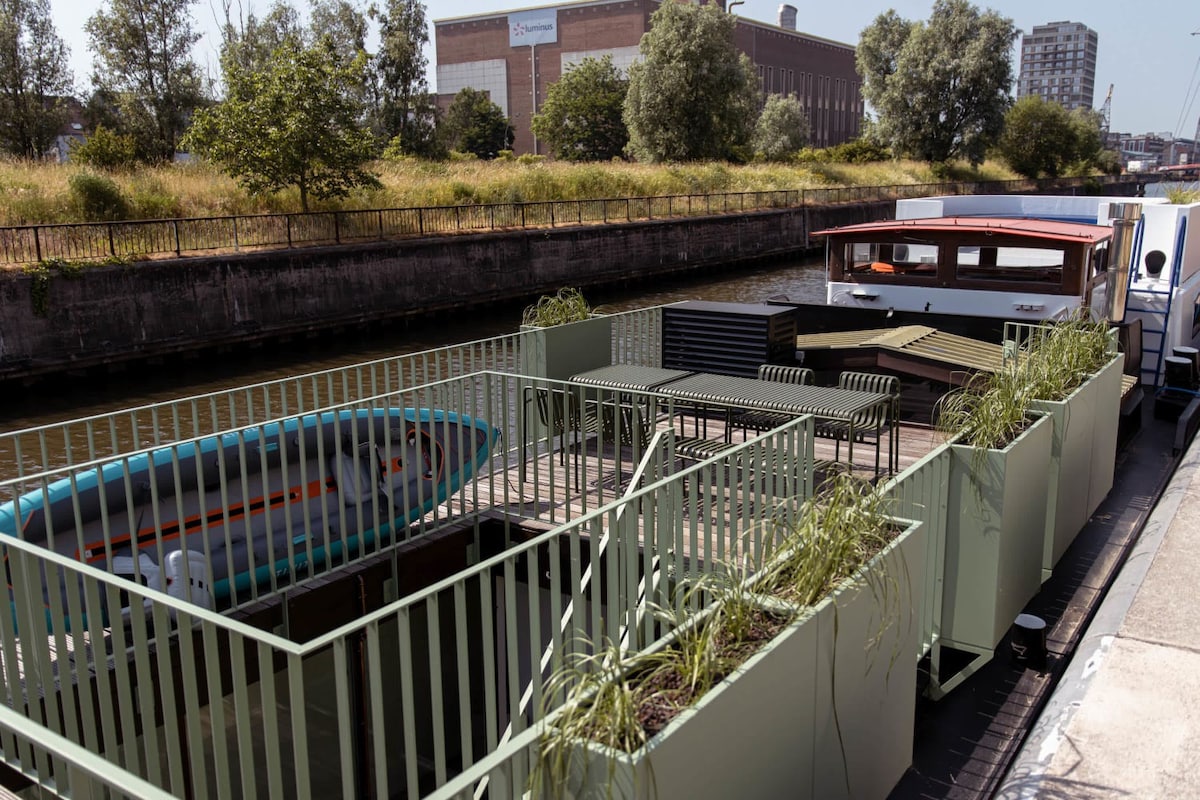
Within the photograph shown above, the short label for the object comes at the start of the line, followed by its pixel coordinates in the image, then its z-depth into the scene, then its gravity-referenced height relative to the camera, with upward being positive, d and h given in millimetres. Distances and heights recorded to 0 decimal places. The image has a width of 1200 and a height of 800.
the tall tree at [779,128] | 75250 +3387
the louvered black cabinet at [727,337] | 10562 -1619
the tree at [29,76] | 35938 +3694
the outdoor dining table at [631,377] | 8586 -1674
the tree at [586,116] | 72625 +4249
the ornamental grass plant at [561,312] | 10539 -1332
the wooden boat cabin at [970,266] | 11797 -1078
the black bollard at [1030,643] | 6121 -2699
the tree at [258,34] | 43688 +6660
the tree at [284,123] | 26641 +1468
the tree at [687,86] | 52781 +4498
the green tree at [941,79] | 61062 +5490
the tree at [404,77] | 55188 +5340
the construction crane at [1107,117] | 109325 +6249
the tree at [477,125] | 81500 +4153
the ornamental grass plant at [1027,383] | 6113 -1390
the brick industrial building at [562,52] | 93688 +11616
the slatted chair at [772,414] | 8805 -1969
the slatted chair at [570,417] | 9173 -2112
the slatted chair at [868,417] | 8000 -1858
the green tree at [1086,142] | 80750 +2451
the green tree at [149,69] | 37062 +4041
